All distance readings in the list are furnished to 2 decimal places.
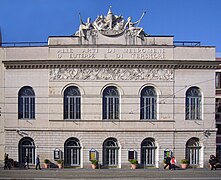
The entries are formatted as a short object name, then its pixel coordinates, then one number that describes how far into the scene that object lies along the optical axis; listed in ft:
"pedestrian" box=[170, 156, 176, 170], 94.35
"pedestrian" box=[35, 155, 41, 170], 94.84
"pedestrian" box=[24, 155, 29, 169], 98.86
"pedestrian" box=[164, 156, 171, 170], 94.88
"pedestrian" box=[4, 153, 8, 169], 94.01
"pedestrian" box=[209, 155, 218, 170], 94.48
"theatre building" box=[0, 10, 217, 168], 99.25
